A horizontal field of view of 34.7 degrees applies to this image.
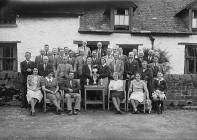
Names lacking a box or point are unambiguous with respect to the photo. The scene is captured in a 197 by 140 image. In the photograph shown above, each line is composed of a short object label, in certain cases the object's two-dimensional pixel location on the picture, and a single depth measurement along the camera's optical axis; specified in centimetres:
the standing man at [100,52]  1070
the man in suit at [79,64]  995
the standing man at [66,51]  1037
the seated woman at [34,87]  920
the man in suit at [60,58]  998
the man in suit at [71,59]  990
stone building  1622
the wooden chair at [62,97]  942
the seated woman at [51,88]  927
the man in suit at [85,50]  1043
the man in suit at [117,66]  977
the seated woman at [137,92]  948
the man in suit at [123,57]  1007
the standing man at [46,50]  1010
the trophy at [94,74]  972
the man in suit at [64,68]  958
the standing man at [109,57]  1009
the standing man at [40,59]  977
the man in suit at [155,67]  998
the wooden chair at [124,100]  963
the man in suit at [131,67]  976
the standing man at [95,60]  1002
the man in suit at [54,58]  995
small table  967
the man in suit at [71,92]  924
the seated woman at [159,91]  954
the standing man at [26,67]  961
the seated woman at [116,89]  954
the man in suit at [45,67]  955
